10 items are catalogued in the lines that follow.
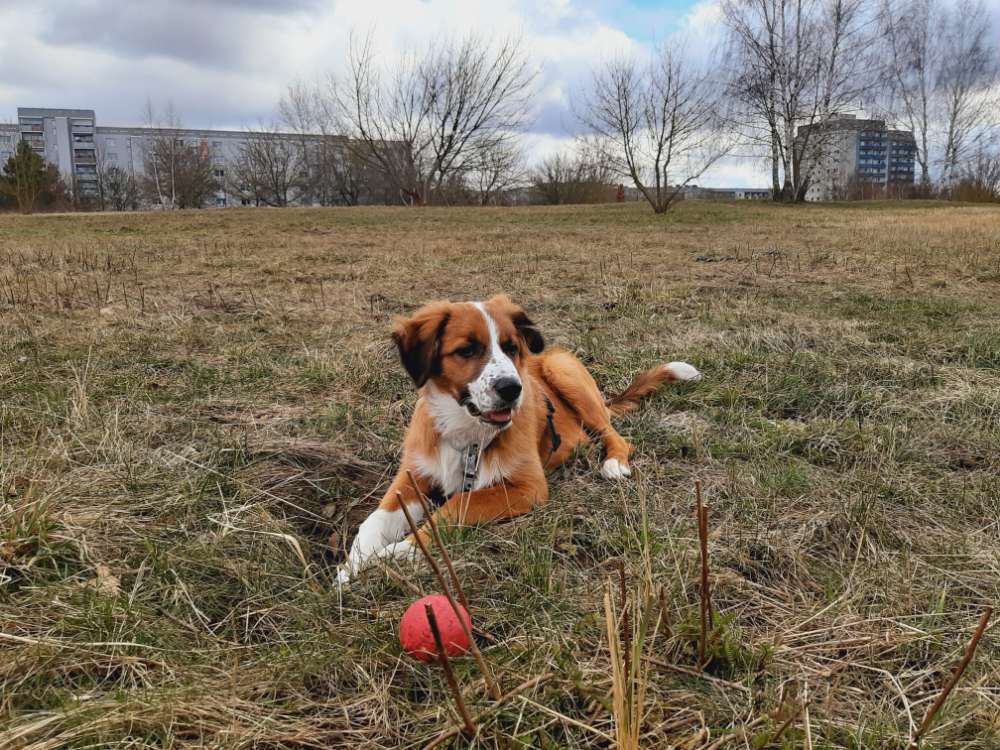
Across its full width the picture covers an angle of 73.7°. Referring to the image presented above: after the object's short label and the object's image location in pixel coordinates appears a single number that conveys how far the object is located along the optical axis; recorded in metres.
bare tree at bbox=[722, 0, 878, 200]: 31.83
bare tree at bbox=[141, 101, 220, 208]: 54.31
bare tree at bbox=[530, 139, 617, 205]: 39.78
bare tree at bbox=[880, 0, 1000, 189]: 38.91
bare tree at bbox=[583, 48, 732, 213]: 25.22
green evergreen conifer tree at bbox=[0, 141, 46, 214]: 41.91
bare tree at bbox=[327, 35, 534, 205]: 38.88
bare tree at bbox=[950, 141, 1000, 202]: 39.38
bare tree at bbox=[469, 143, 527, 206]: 41.91
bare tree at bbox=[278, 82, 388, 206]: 53.91
